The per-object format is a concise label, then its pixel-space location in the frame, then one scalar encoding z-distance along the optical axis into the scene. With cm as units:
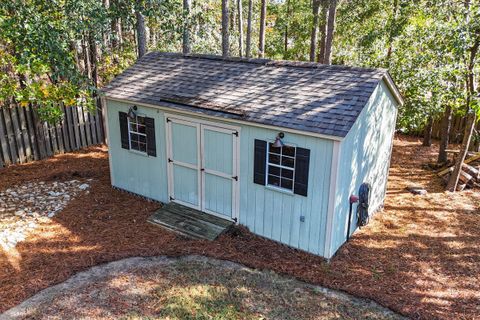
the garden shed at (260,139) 752
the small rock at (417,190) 1134
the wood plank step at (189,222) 866
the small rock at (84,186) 1087
